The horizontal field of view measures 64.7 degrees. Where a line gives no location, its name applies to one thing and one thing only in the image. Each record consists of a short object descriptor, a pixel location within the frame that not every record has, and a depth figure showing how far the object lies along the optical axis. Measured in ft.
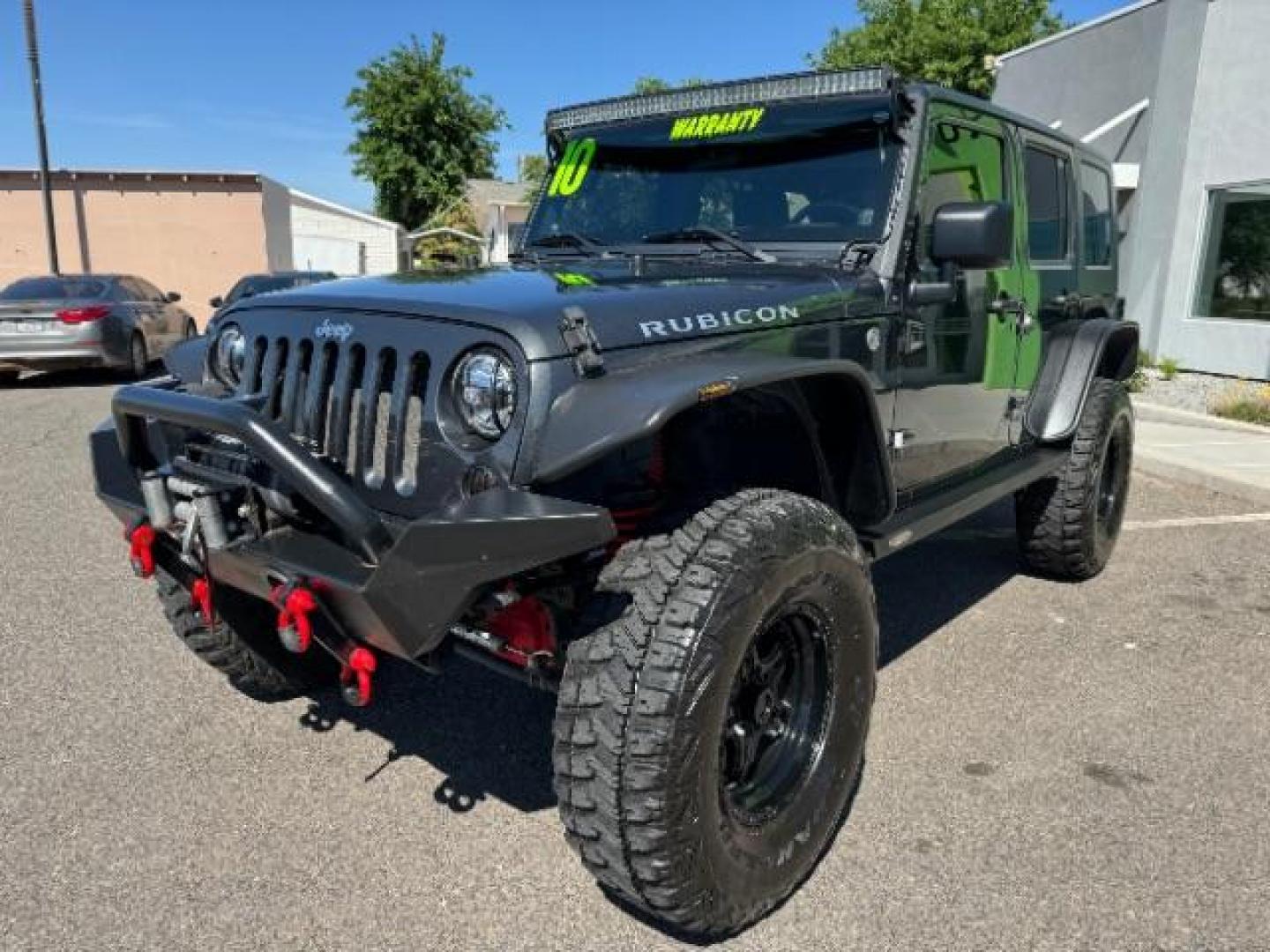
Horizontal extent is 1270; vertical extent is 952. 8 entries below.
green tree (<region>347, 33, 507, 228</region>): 132.98
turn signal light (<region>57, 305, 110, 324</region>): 38.45
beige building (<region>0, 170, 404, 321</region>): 79.97
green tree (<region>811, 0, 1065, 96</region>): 101.76
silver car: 38.14
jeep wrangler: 6.75
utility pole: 70.79
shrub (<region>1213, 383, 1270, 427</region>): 30.76
